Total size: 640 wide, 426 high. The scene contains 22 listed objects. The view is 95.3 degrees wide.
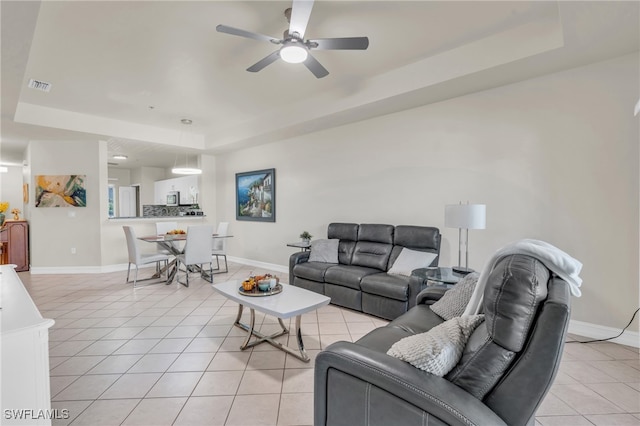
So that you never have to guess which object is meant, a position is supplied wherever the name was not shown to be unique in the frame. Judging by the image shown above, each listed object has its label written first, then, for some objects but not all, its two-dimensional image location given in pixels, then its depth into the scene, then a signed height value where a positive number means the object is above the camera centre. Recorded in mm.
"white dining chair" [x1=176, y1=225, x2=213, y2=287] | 4477 -608
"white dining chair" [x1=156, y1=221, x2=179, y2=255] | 5742 -384
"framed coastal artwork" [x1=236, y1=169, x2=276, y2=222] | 5680 +268
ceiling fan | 2150 +1324
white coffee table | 2201 -755
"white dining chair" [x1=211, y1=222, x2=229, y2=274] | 5462 -689
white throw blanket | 1165 -203
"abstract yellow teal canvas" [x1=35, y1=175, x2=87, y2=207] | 5262 +323
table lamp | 2641 -71
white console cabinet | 1164 -669
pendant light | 5277 +815
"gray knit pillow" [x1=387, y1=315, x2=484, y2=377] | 1138 -571
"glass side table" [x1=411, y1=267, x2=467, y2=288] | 2538 -629
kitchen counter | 5738 -195
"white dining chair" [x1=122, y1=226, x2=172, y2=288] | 4453 -742
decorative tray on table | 2482 -722
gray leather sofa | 3059 -756
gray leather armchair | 971 -620
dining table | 4700 -634
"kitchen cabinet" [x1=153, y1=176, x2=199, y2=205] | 7836 +616
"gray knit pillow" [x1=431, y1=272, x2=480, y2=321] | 1944 -633
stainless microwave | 8375 +304
